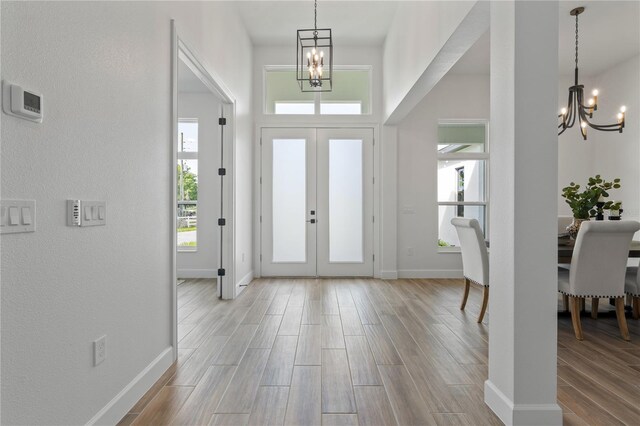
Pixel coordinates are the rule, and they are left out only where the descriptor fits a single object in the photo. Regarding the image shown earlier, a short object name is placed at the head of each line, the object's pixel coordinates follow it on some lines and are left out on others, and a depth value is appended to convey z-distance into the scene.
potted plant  3.52
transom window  5.90
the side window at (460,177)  5.99
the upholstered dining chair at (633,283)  3.20
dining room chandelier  3.82
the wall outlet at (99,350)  1.71
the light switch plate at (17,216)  1.21
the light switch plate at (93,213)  1.63
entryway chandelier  3.92
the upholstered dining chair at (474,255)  3.47
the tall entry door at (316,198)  5.83
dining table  3.15
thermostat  1.23
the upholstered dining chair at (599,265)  2.88
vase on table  3.62
